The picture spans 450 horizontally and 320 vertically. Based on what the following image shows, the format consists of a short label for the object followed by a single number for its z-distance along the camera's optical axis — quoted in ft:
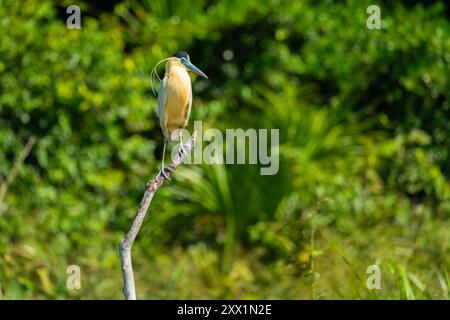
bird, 16.10
